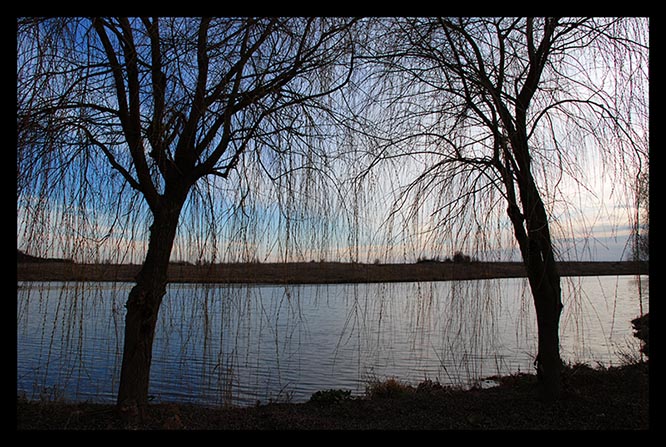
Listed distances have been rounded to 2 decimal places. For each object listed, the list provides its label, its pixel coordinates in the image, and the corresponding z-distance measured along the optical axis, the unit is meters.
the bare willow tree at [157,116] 2.72
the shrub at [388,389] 4.20
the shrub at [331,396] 3.79
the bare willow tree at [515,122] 3.12
